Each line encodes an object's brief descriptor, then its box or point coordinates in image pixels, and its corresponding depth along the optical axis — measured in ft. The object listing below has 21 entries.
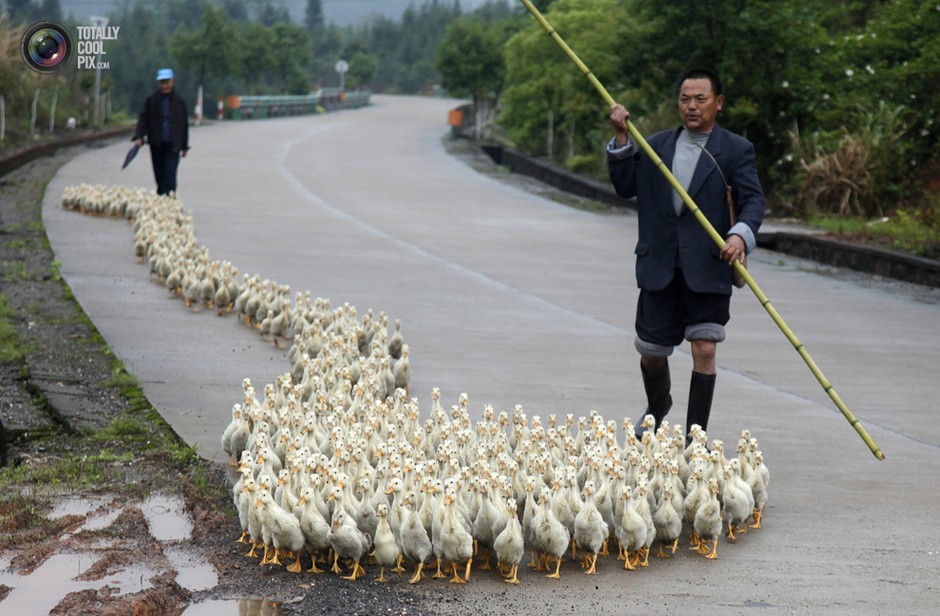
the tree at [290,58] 501.48
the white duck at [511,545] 38.63
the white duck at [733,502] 43.21
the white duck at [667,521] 41.73
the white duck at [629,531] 40.40
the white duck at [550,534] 39.45
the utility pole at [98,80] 135.64
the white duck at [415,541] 38.78
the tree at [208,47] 389.39
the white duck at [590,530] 40.06
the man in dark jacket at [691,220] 49.03
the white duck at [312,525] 39.01
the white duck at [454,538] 38.45
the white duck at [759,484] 45.06
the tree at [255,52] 452.76
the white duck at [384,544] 38.78
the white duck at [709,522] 41.81
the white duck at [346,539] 38.65
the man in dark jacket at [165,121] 124.06
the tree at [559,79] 202.49
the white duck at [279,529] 38.87
